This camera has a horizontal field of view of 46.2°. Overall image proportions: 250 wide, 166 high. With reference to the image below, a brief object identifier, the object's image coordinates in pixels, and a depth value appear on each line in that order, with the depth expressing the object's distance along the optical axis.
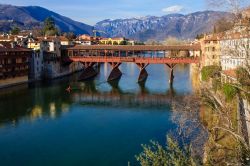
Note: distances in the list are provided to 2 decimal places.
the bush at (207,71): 36.82
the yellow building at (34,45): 57.64
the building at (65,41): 76.92
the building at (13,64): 45.41
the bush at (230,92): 21.95
